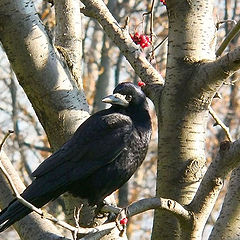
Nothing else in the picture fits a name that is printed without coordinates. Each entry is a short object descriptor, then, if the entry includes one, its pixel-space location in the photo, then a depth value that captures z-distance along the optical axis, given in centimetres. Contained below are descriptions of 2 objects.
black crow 1030
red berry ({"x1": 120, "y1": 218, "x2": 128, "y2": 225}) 884
